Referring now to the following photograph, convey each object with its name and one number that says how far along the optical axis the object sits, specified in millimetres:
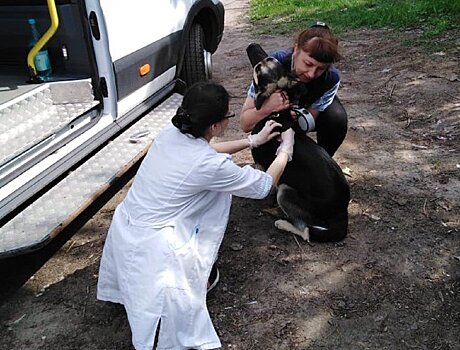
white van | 2949
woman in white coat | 2314
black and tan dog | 2916
